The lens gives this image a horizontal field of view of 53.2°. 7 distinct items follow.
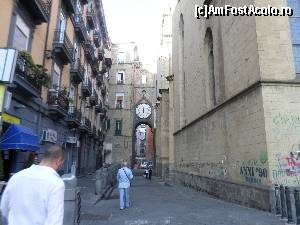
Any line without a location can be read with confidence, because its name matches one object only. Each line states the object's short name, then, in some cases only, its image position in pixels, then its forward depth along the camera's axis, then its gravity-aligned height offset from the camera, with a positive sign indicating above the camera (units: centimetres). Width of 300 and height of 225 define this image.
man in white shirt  255 -25
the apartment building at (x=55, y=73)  1098 +500
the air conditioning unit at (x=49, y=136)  1434 +165
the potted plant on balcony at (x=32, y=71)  1089 +372
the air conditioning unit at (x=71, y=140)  1875 +184
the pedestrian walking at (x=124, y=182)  1054 -40
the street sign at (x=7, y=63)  379 +138
